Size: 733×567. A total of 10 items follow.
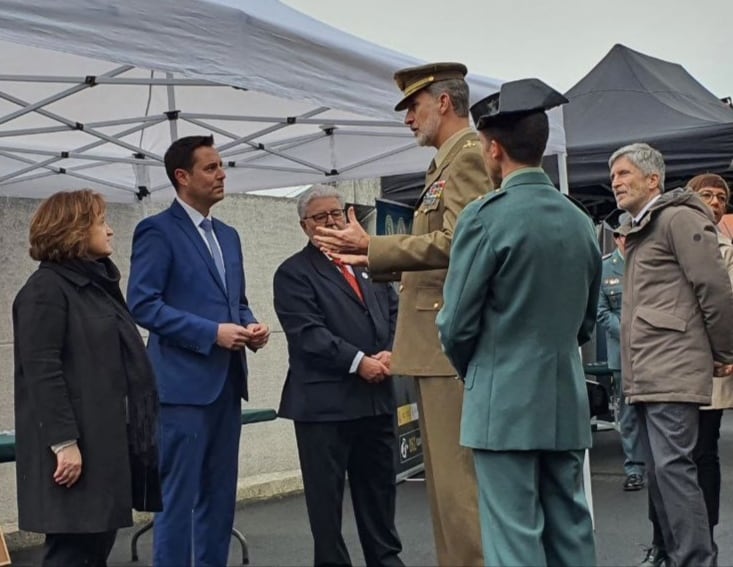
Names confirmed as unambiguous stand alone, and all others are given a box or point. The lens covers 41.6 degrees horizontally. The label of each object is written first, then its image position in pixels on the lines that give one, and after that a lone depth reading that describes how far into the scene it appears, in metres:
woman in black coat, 3.15
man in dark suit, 4.45
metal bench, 5.36
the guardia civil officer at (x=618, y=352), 7.18
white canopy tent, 3.26
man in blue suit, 3.95
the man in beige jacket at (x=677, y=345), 3.98
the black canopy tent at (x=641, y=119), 8.60
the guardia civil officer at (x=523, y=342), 2.79
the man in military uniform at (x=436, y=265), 3.30
